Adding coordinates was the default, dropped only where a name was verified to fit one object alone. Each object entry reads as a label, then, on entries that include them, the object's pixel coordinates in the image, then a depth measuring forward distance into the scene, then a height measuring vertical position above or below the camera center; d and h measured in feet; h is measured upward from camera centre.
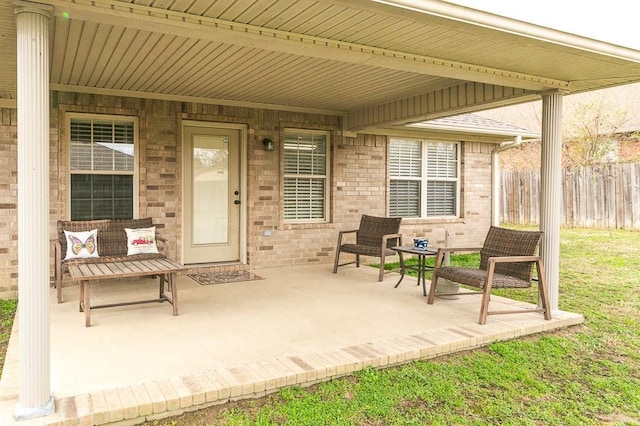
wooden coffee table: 14.20 -2.17
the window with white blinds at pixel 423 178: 29.55 +1.54
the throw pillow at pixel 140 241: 19.12 -1.57
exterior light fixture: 24.21 +2.86
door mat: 21.22 -3.38
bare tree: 57.52 +8.53
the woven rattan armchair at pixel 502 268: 15.10 -2.17
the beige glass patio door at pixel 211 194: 23.15 +0.37
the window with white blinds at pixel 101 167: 20.59 +1.42
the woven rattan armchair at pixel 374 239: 22.39 -1.72
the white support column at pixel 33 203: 8.79 -0.05
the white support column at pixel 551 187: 16.14 +0.56
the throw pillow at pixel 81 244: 17.95 -1.62
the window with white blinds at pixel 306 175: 25.76 +1.44
